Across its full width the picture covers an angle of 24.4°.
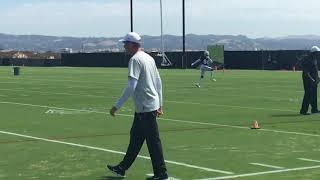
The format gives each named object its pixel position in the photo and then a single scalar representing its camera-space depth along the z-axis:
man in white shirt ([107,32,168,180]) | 9.36
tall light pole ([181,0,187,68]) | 78.38
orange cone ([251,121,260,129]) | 16.11
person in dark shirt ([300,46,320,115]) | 19.91
